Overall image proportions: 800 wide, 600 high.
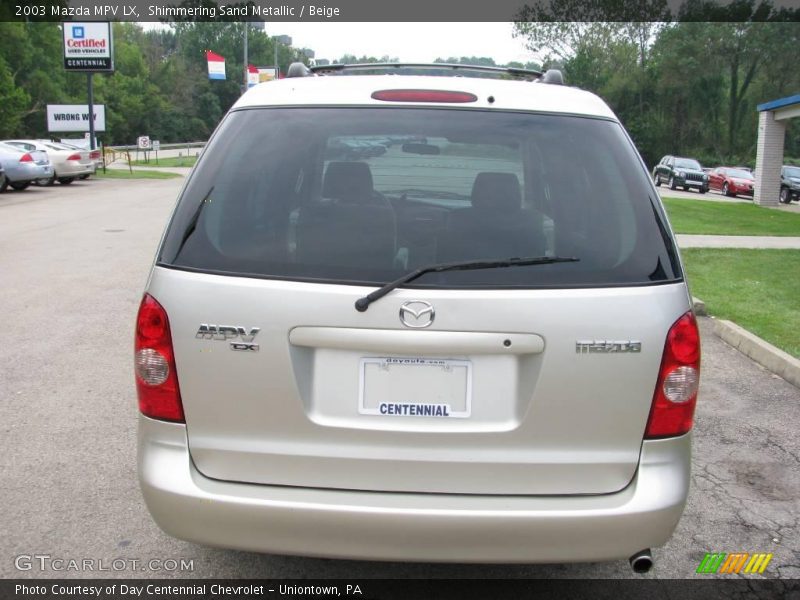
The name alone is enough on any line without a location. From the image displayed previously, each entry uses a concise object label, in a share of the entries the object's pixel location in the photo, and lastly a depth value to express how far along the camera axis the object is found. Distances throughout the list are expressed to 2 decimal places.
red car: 38.72
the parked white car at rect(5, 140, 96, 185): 27.11
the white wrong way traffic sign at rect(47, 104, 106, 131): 40.06
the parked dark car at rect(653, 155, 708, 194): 41.31
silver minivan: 2.59
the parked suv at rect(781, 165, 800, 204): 32.47
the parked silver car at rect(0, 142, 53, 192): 24.11
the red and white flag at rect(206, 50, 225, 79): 46.85
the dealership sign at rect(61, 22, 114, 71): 35.03
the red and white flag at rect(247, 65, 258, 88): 47.95
